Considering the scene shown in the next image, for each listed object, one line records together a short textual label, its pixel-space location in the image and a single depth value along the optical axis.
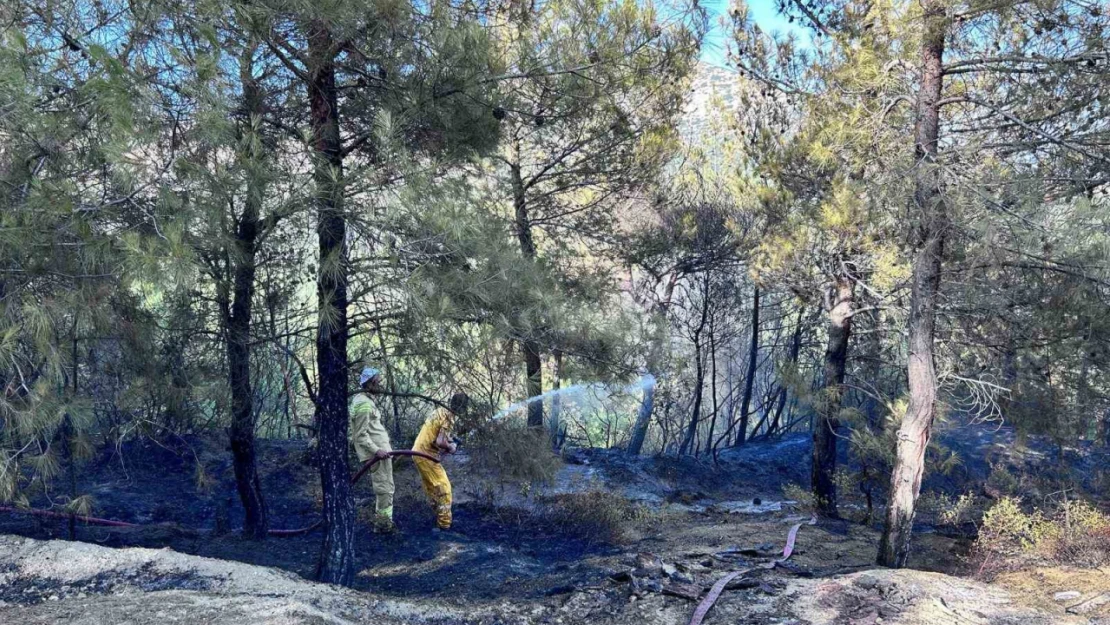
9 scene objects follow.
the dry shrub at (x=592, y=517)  9.86
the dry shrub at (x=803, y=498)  11.44
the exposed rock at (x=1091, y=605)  6.65
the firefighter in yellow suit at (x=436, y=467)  8.78
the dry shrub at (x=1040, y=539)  8.07
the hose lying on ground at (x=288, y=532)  8.00
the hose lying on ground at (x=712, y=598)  6.29
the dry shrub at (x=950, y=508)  10.22
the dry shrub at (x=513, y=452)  7.25
